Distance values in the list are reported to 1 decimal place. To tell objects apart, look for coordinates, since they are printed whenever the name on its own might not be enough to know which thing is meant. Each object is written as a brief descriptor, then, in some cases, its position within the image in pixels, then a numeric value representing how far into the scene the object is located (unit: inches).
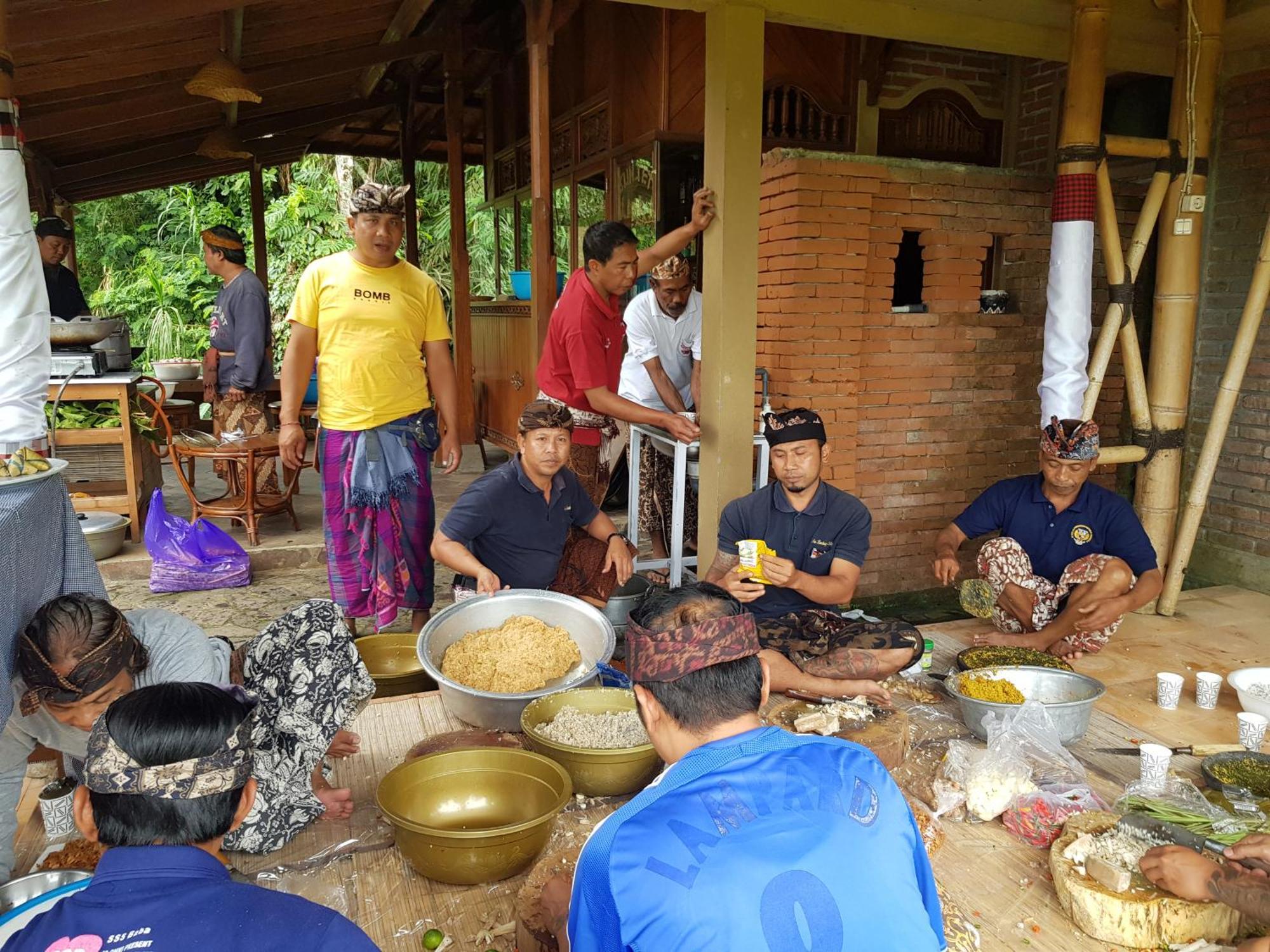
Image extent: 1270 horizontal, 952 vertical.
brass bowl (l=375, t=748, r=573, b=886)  84.1
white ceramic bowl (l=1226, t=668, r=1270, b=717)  123.0
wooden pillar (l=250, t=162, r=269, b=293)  414.6
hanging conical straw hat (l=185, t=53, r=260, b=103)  214.2
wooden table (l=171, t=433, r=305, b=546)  226.2
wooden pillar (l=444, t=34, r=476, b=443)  304.7
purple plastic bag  209.3
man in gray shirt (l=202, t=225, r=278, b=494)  231.3
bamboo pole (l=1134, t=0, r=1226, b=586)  173.6
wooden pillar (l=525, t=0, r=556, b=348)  227.9
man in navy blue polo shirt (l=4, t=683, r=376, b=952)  48.7
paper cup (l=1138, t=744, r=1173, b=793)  105.0
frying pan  212.4
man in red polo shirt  171.9
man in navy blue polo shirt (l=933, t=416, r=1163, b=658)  151.8
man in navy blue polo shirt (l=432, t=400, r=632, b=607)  137.0
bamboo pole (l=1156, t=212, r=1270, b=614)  179.0
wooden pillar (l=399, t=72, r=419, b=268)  387.2
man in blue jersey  48.3
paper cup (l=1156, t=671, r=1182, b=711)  135.2
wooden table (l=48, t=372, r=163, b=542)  218.1
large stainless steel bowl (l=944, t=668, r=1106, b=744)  113.1
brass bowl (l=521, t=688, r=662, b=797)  97.3
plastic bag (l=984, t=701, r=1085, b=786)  103.6
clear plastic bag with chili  97.1
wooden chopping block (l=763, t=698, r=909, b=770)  108.0
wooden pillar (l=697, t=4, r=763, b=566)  153.0
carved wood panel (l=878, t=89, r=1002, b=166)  257.8
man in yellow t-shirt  151.9
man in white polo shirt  204.7
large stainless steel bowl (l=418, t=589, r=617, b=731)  112.8
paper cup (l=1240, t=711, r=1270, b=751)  114.7
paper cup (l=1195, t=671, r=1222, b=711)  135.2
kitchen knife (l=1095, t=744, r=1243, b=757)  116.3
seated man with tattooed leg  133.5
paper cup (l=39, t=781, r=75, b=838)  94.7
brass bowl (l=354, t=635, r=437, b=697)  131.8
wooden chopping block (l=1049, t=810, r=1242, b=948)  80.0
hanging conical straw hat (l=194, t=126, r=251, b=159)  296.7
